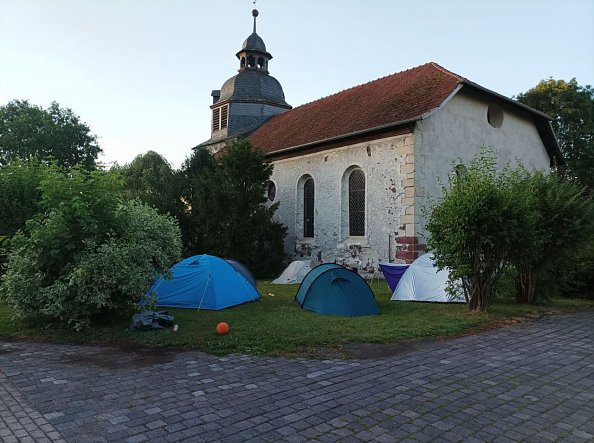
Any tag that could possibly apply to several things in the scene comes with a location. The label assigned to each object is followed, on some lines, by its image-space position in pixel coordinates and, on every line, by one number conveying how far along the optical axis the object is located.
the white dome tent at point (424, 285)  10.91
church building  14.72
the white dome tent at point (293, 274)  14.82
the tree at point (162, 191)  19.00
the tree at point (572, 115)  26.53
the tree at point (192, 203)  17.25
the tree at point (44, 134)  31.97
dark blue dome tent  9.21
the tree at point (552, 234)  10.22
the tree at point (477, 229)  8.98
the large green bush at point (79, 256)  7.28
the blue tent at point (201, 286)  9.77
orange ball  7.18
